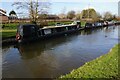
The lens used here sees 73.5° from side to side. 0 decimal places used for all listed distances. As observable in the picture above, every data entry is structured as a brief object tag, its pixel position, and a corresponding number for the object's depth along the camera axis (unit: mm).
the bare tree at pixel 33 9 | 12464
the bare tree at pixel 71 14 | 38574
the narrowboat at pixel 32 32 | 7444
